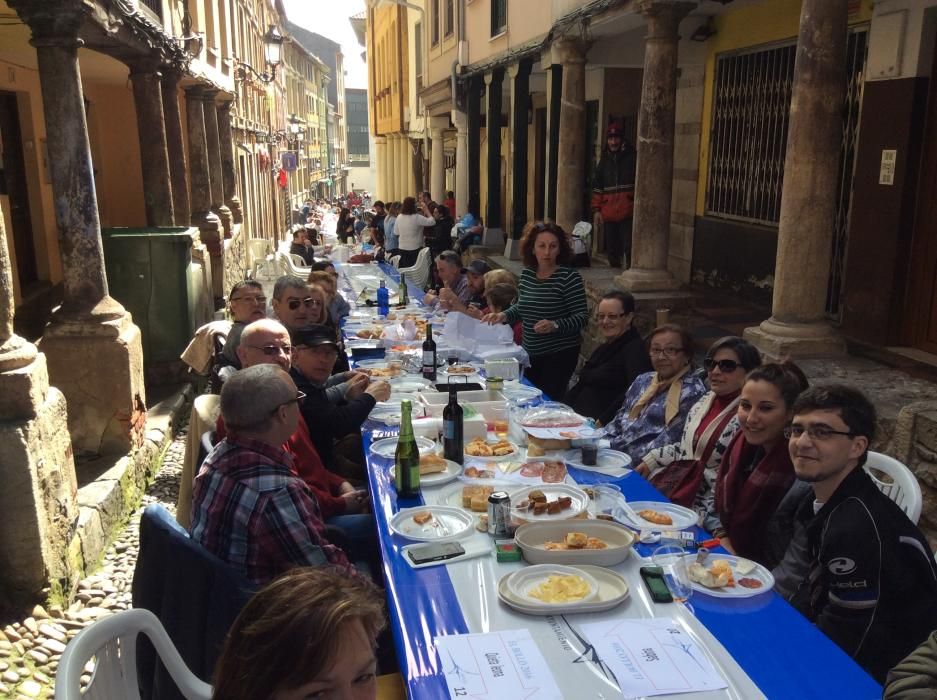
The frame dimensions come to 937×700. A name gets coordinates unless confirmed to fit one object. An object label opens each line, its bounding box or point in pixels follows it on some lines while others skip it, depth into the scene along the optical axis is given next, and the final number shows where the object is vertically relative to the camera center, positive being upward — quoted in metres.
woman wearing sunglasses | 3.30 -1.06
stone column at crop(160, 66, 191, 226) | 9.73 +0.23
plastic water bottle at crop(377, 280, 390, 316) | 7.16 -1.10
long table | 1.88 -1.17
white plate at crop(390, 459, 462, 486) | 3.12 -1.17
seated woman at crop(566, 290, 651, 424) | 4.51 -1.05
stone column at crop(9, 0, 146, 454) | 5.23 -0.90
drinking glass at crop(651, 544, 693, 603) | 2.26 -1.15
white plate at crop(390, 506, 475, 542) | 2.66 -1.17
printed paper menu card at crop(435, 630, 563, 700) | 1.85 -1.16
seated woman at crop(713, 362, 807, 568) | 2.84 -1.02
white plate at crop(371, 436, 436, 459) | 3.49 -1.18
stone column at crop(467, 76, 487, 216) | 15.41 +0.58
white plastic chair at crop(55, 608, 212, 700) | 1.89 -1.17
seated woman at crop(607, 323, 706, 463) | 3.73 -1.05
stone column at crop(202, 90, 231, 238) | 12.91 +0.29
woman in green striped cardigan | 5.42 -0.88
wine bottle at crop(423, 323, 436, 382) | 4.80 -1.08
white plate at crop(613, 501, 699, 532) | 2.68 -1.16
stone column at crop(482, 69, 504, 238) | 13.67 +0.32
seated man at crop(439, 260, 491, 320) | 6.65 -1.03
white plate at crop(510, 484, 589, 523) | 2.74 -1.15
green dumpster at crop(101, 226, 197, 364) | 7.38 -0.99
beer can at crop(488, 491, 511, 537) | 2.64 -1.11
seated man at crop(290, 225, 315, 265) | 12.94 -1.15
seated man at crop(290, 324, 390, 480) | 3.81 -1.05
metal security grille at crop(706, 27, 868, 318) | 6.69 +0.37
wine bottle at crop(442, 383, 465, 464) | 3.40 -1.08
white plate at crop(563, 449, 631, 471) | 3.30 -1.18
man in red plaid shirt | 2.50 -0.99
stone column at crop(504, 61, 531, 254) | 12.02 +0.39
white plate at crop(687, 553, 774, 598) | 2.24 -1.15
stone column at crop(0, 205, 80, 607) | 3.70 -1.36
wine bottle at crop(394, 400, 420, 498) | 3.05 -1.08
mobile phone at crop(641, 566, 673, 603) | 2.24 -1.14
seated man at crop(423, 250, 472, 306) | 7.52 -0.94
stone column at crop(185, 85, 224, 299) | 11.95 +0.25
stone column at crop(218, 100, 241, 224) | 15.23 +0.22
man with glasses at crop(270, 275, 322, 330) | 5.14 -0.80
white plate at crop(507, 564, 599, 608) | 2.23 -1.14
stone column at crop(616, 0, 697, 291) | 6.98 +0.20
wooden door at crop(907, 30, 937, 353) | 5.51 -0.58
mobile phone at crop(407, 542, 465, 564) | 2.49 -1.16
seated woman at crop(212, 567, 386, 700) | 1.28 -0.75
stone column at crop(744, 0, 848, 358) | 4.88 -0.12
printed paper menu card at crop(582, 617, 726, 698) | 1.86 -1.16
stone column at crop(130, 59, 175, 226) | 8.28 +0.35
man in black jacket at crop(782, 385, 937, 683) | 2.18 -1.04
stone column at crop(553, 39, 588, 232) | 9.45 +0.48
